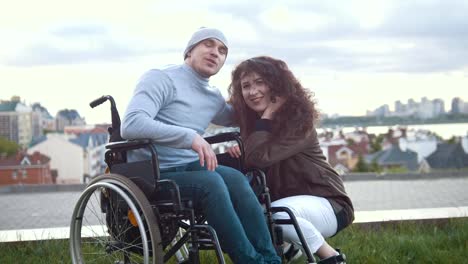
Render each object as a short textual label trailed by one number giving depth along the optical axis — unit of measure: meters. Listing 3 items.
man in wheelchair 3.04
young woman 3.51
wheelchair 3.03
